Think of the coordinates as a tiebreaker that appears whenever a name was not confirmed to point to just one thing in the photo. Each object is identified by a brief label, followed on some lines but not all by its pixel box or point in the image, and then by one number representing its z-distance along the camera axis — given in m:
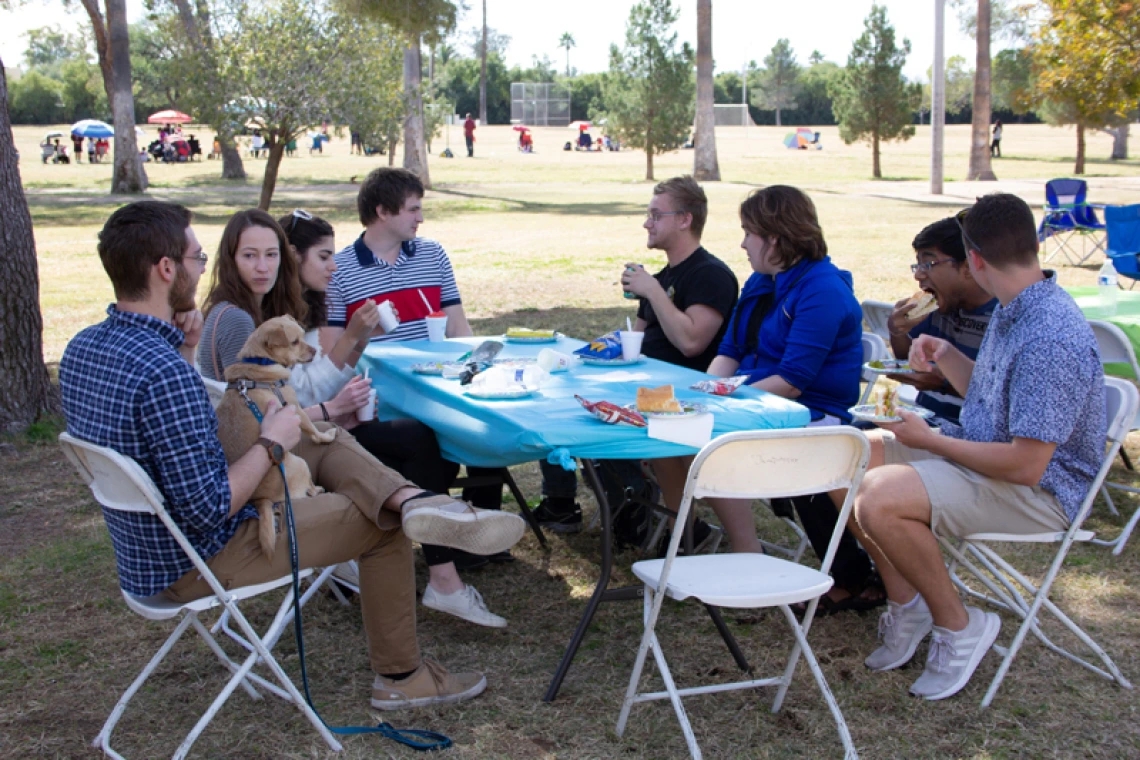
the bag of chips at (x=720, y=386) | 3.34
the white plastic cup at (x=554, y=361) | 3.67
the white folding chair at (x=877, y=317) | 4.85
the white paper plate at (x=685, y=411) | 2.82
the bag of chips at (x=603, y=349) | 3.92
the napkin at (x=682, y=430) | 2.81
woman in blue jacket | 3.63
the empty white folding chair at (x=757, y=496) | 2.53
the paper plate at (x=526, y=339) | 4.48
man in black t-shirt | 4.13
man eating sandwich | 3.73
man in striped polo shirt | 4.62
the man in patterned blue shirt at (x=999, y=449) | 2.78
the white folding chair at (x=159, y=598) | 2.39
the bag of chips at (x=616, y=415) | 2.91
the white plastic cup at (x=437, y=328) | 4.45
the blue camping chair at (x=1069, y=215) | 13.04
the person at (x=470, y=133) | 46.28
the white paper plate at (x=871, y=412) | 2.94
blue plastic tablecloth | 2.81
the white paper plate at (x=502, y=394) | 3.28
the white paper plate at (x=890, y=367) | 3.59
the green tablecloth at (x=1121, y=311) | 4.34
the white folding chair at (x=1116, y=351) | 4.04
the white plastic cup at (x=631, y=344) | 3.85
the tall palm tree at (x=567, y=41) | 121.19
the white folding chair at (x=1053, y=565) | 2.97
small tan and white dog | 2.71
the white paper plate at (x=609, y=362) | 3.84
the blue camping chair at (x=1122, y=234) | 9.69
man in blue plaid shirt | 2.44
